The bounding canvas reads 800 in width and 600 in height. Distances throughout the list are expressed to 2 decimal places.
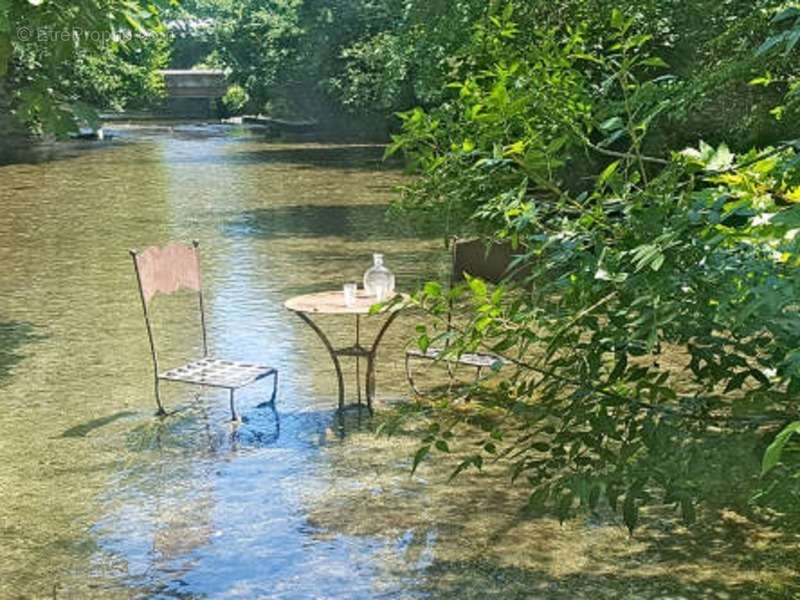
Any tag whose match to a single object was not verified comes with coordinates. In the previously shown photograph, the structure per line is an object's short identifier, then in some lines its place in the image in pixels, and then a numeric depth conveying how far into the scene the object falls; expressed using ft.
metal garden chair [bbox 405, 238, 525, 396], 26.17
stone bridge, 264.72
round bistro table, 24.72
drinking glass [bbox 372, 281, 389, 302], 26.02
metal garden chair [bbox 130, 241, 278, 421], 24.57
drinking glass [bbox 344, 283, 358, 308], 25.31
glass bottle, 25.91
